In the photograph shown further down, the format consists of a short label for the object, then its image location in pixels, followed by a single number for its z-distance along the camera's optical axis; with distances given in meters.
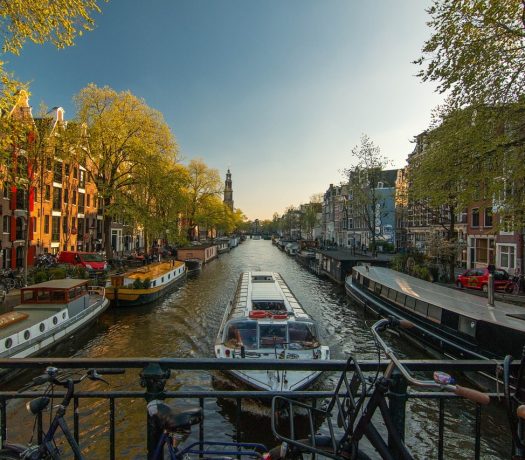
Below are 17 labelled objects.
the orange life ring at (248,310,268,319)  14.88
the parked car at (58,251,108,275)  36.44
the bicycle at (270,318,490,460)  2.83
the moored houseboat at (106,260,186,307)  28.16
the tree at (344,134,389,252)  50.25
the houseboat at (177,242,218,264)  58.62
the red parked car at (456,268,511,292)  28.53
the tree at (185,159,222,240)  79.38
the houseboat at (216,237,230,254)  88.75
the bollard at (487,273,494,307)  17.03
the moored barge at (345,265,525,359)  14.16
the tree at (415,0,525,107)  15.55
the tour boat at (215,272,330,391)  11.95
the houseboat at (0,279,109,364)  15.67
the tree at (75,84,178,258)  38.06
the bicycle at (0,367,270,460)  3.00
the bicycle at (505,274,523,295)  27.89
